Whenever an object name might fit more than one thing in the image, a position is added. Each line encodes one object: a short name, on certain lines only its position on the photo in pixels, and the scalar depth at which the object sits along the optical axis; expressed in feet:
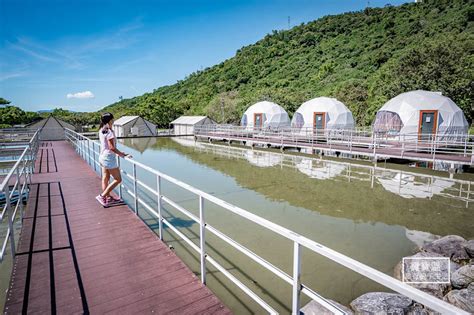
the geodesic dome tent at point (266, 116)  94.37
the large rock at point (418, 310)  12.25
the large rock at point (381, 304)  12.20
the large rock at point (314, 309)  12.10
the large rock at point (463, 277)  14.26
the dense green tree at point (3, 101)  154.60
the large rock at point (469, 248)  17.30
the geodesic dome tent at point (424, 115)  58.18
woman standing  17.04
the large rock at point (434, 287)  14.30
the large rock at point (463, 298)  12.17
